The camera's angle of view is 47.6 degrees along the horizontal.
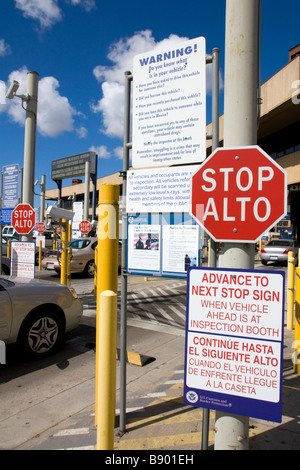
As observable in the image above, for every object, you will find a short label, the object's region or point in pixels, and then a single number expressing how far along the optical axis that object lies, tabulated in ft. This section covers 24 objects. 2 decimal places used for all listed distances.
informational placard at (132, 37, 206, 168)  9.05
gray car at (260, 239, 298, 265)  55.88
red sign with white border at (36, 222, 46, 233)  64.54
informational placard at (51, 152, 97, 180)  158.06
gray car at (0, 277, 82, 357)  14.74
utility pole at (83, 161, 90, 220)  88.43
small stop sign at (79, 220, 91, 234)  74.23
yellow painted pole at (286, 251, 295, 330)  19.43
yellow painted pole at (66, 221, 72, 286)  29.77
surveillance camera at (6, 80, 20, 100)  24.25
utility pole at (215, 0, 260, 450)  7.06
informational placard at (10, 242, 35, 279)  22.13
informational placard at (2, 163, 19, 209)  26.16
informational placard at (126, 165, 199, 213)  9.20
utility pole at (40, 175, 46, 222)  116.88
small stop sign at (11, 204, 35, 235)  23.58
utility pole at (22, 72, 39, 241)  25.03
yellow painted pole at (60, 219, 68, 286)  29.45
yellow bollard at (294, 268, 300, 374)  13.91
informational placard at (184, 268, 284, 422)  6.40
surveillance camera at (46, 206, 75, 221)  28.32
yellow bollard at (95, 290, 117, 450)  6.58
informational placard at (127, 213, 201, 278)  9.35
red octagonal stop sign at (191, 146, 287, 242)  6.66
